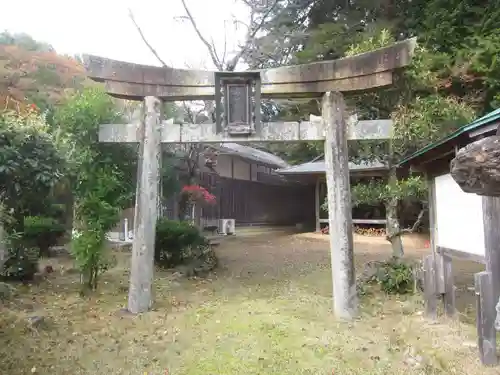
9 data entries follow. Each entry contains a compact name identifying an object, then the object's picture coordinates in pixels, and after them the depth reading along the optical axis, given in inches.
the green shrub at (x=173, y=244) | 453.4
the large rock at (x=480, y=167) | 67.3
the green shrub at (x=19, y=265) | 372.2
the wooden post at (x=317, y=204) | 865.5
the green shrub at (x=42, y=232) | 476.1
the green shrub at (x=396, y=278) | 347.6
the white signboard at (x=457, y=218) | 222.8
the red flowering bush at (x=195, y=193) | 622.7
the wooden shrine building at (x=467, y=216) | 69.8
